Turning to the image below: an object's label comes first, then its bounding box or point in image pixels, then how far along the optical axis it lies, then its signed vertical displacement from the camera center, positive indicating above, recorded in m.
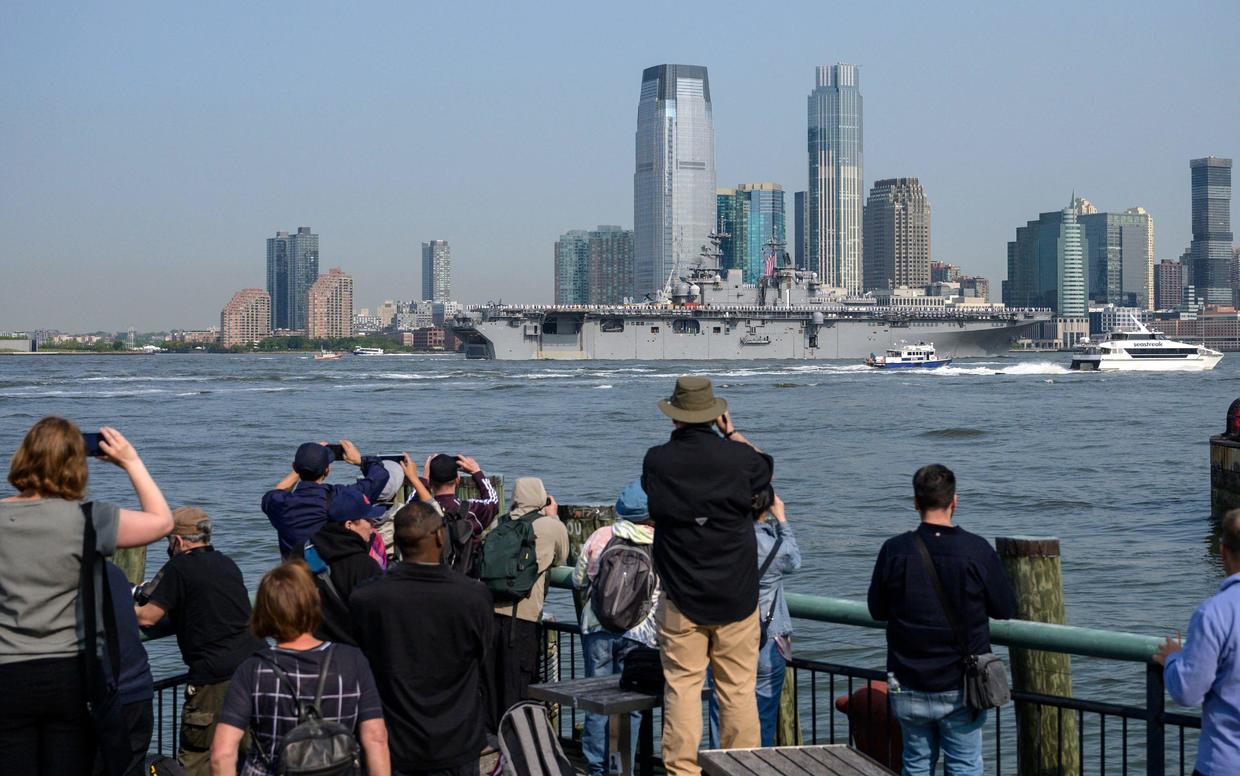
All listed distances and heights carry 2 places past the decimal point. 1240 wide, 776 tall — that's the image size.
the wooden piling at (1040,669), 5.32 -1.38
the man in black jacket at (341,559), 4.89 -0.83
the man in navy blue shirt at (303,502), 6.00 -0.71
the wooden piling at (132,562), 7.33 -1.19
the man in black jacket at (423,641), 4.34 -0.97
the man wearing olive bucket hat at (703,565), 4.71 -0.80
